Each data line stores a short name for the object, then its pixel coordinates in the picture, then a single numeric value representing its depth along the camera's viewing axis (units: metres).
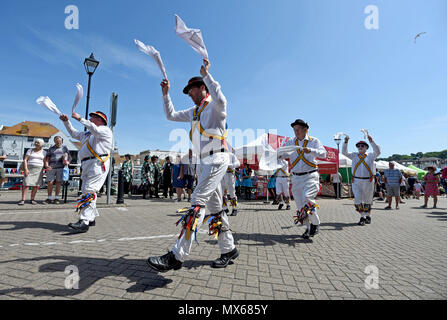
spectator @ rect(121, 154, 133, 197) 11.13
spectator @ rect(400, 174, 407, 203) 16.23
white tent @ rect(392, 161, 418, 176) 20.14
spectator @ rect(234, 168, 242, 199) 12.39
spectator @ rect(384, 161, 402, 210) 10.09
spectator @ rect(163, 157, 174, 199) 11.21
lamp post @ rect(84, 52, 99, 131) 9.05
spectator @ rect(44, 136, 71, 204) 7.59
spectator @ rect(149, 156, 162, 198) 10.71
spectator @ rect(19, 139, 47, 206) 6.96
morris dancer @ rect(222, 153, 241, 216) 6.57
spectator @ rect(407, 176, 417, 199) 18.11
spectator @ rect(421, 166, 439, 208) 10.73
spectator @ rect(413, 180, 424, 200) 17.23
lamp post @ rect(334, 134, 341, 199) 14.16
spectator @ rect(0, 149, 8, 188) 7.58
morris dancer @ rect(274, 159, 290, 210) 8.28
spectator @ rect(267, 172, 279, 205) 10.43
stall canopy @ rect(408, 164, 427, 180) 23.98
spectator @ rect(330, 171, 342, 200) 14.12
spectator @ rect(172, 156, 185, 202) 9.83
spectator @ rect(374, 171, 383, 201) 14.91
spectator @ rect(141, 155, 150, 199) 10.58
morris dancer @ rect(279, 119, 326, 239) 4.07
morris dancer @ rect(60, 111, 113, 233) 4.07
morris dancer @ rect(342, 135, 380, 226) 5.85
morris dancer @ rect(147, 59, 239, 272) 2.25
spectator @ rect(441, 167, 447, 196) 9.25
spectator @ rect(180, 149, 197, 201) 9.84
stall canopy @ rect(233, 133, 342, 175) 13.16
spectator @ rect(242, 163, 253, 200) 11.70
